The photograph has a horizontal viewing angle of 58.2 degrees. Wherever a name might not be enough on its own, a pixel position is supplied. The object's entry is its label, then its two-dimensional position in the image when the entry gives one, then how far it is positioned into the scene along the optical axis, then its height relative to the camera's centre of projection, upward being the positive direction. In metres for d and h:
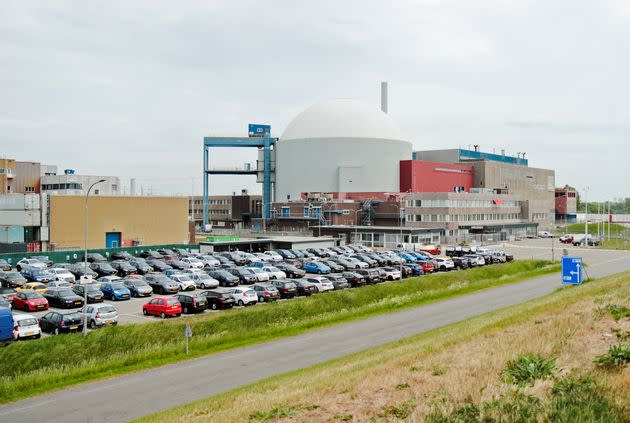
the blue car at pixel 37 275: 44.96 -5.20
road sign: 40.72 -4.39
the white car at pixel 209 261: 54.62 -4.98
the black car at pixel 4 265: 50.72 -4.99
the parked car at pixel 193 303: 34.03 -5.60
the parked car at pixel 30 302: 34.12 -5.54
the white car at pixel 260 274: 46.71 -5.35
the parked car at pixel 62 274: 45.06 -5.18
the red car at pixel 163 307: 32.75 -5.68
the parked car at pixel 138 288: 39.94 -5.51
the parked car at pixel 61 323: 28.09 -5.63
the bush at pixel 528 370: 13.50 -3.95
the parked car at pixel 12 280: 43.00 -5.33
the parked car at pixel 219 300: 35.06 -5.58
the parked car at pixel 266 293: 37.89 -5.58
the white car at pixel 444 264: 55.53 -5.35
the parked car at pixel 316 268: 52.12 -5.38
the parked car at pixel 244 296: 36.41 -5.57
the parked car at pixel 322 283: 41.71 -5.45
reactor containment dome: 109.50 +11.19
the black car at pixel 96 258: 56.98 -4.87
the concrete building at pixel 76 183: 103.12 +5.05
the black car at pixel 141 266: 50.84 -5.11
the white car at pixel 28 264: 51.40 -4.98
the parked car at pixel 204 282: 43.72 -5.56
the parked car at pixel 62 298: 35.50 -5.56
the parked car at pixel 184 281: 42.06 -5.38
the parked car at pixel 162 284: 40.91 -5.41
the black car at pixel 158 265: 52.03 -5.11
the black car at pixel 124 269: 50.22 -5.22
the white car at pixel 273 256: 58.78 -4.92
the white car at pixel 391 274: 48.56 -5.52
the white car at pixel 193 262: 53.10 -5.00
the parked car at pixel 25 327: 26.58 -5.55
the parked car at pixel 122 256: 58.19 -4.77
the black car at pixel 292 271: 48.91 -5.32
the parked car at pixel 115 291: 38.53 -5.57
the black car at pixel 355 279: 45.16 -5.55
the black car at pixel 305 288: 40.47 -5.63
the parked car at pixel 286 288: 39.75 -5.52
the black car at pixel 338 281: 43.25 -5.51
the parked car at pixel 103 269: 49.09 -5.13
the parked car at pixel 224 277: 45.03 -5.39
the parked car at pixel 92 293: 36.88 -5.46
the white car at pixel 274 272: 47.91 -5.32
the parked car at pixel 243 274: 46.03 -5.30
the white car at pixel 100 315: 29.52 -5.55
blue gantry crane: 116.94 +13.38
